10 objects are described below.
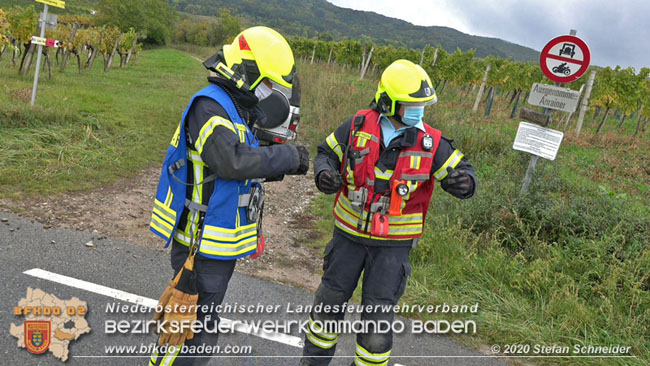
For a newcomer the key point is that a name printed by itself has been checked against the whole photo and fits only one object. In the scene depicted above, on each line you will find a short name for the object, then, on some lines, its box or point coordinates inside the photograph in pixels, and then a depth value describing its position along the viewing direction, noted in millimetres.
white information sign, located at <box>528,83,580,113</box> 5594
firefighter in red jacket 2838
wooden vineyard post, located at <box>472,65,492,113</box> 17125
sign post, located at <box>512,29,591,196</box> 5496
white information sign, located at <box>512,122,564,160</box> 5684
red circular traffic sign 5465
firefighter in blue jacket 2232
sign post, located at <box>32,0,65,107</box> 8469
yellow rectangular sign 8383
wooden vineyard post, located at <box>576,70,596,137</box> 13727
